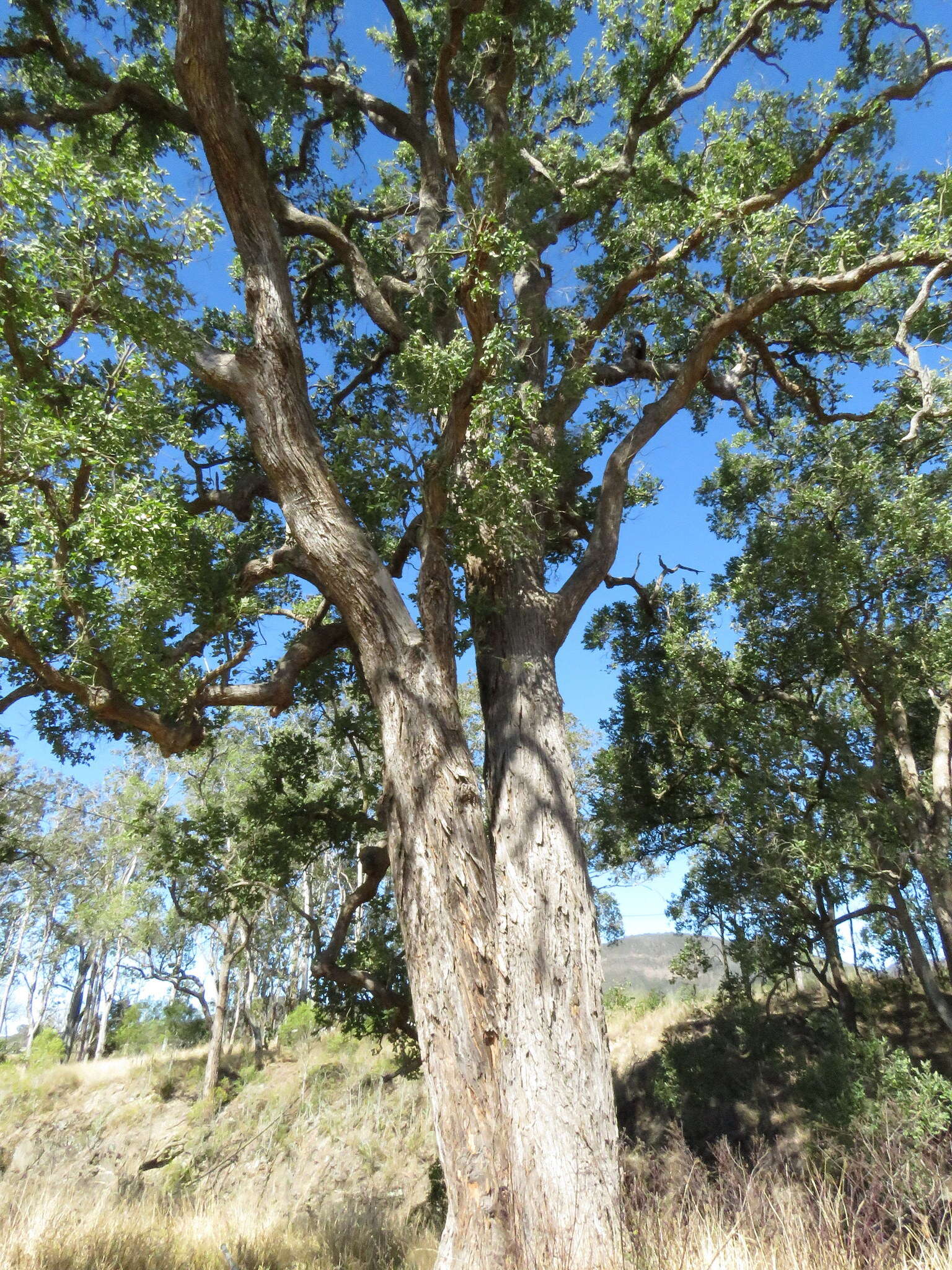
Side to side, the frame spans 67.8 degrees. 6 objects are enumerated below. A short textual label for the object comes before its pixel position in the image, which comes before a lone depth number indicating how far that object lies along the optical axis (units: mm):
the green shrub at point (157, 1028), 22109
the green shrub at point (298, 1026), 17375
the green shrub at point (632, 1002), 17219
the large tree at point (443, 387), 3725
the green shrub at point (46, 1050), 19081
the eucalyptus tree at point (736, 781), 8734
